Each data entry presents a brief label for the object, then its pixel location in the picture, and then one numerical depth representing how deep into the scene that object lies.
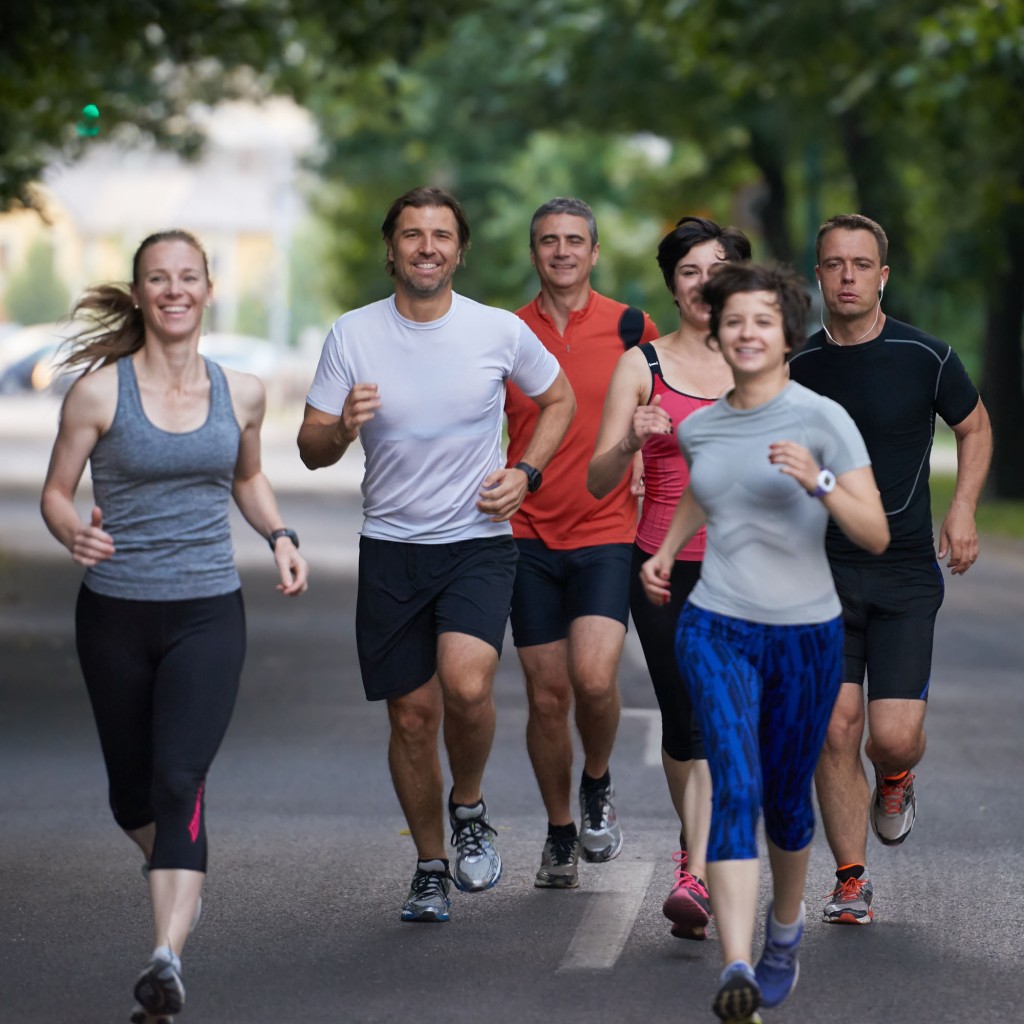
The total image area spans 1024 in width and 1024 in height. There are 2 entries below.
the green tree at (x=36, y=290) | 195.43
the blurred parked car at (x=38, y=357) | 142.83
